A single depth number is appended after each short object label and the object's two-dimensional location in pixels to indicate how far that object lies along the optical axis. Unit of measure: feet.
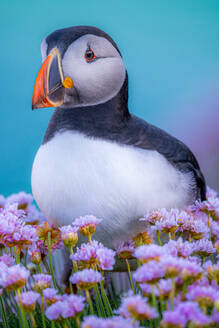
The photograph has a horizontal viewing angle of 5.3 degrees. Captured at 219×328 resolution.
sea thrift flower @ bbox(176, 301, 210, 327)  4.65
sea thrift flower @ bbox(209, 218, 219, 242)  5.35
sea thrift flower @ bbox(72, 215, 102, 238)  5.21
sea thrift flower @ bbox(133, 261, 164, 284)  4.99
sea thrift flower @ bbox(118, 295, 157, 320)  4.87
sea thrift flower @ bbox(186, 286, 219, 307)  4.98
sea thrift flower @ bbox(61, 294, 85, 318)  5.02
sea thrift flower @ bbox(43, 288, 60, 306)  5.09
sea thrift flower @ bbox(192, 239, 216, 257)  5.20
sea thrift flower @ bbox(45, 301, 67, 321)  5.03
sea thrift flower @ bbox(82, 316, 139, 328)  4.70
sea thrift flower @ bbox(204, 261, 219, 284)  5.05
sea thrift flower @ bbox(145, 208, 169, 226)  5.26
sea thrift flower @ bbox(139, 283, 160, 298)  5.01
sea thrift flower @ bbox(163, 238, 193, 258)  5.12
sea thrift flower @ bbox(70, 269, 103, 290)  5.06
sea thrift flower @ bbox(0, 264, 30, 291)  5.06
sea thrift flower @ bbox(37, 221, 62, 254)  5.34
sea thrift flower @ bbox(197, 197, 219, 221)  5.34
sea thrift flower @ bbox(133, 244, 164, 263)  5.03
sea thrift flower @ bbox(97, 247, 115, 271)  5.12
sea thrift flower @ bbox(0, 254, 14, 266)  5.25
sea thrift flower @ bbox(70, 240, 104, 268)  5.13
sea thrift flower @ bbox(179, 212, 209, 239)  5.27
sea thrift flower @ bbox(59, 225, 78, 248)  5.18
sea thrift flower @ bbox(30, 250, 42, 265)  5.26
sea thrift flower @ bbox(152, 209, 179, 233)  5.21
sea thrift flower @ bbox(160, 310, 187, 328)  4.69
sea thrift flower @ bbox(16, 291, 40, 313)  5.06
